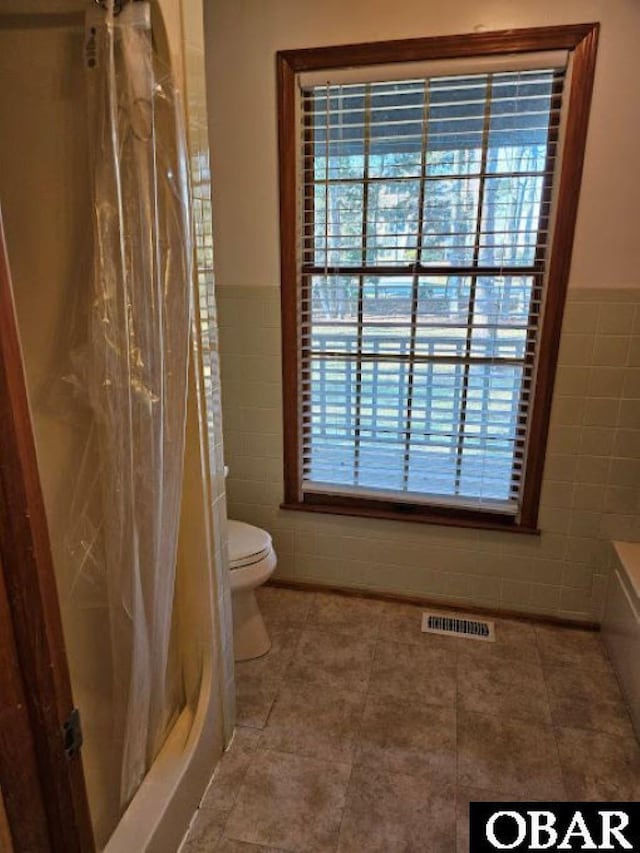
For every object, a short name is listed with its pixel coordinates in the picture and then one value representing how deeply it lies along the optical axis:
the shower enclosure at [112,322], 1.04
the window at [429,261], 1.86
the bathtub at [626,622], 1.81
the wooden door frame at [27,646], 0.65
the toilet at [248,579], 1.92
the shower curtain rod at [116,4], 1.01
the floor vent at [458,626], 2.21
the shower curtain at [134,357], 1.02
